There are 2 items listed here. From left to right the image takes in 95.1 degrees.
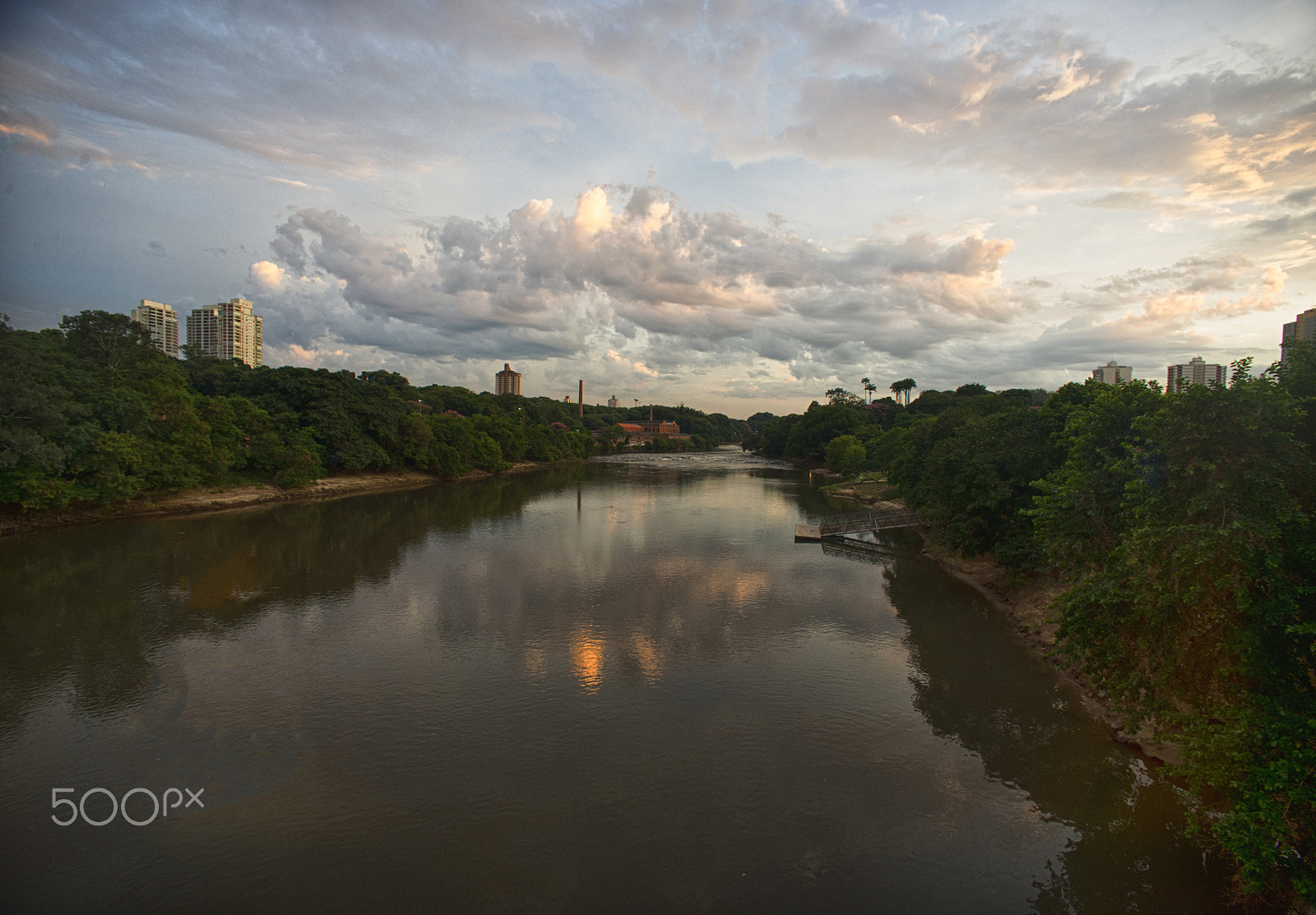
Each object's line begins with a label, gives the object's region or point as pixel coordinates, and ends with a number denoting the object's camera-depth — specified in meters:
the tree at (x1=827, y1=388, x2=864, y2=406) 121.88
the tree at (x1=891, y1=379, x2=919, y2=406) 126.19
